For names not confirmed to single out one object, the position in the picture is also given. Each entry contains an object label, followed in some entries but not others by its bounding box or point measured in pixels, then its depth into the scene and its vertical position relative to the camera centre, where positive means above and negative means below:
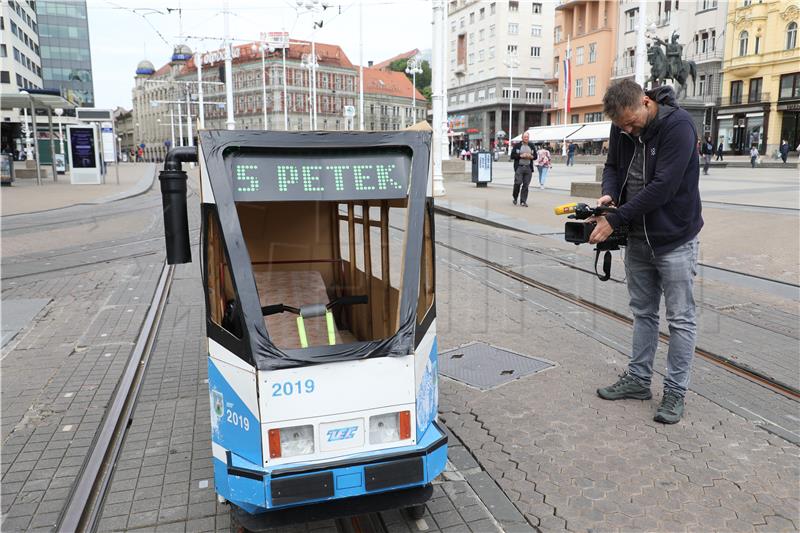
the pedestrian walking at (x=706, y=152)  32.51 +0.64
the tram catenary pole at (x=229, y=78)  32.65 +4.76
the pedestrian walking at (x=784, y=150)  36.21 +0.83
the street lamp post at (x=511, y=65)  78.54 +12.89
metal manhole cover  5.34 -1.81
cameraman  4.09 -0.29
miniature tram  2.81 -0.91
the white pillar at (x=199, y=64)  47.89 +8.12
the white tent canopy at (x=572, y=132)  48.38 +2.83
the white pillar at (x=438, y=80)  20.77 +3.02
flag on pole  58.38 +8.31
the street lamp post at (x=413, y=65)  47.00 +7.75
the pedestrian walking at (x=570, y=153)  47.69 +0.88
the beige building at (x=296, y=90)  71.69 +10.09
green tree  114.69 +17.49
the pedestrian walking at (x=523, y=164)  17.11 +0.03
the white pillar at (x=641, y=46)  18.67 +3.65
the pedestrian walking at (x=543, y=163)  24.58 +0.08
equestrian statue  22.88 +3.77
